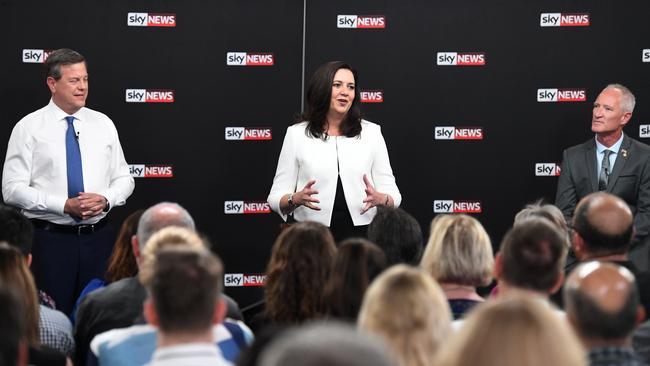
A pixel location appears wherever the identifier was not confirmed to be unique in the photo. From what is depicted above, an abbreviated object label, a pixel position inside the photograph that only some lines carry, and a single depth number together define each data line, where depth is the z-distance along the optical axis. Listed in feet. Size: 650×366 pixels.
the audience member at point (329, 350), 10.69
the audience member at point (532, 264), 23.41
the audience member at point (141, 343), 21.88
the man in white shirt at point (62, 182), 41.65
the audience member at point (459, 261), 26.63
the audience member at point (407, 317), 17.92
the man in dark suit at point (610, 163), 46.34
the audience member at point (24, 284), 24.22
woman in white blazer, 42.29
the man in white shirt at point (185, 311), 17.07
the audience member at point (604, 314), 17.51
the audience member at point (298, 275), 26.04
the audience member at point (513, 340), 13.04
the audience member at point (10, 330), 14.28
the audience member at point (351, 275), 22.90
